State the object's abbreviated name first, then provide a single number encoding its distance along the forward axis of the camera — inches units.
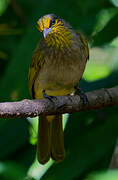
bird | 213.0
